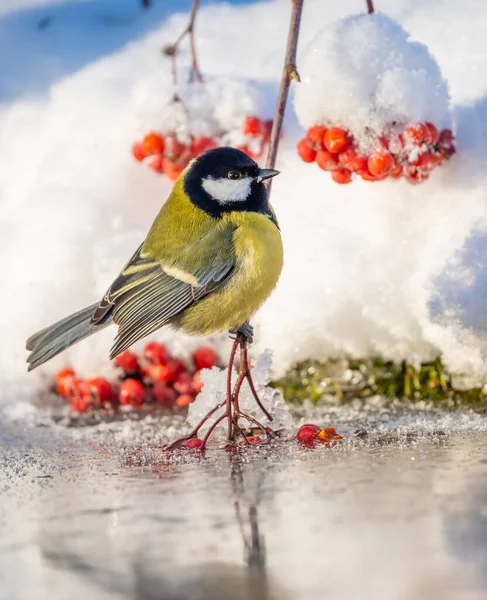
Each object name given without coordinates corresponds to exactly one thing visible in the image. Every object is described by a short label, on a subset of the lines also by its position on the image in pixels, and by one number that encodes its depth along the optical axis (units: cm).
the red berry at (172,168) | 573
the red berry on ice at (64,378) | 567
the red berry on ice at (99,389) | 557
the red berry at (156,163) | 575
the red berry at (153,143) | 567
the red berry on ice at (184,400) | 564
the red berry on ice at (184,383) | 564
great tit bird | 453
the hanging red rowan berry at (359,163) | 481
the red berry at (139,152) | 577
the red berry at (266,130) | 574
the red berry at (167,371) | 564
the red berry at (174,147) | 569
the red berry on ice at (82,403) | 558
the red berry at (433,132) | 479
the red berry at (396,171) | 481
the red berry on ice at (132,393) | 563
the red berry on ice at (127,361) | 569
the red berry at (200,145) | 567
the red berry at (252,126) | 569
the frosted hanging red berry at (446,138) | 497
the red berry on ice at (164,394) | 570
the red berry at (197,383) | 557
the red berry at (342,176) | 496
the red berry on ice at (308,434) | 420
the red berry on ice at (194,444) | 426
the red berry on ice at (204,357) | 566
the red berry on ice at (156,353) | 563
